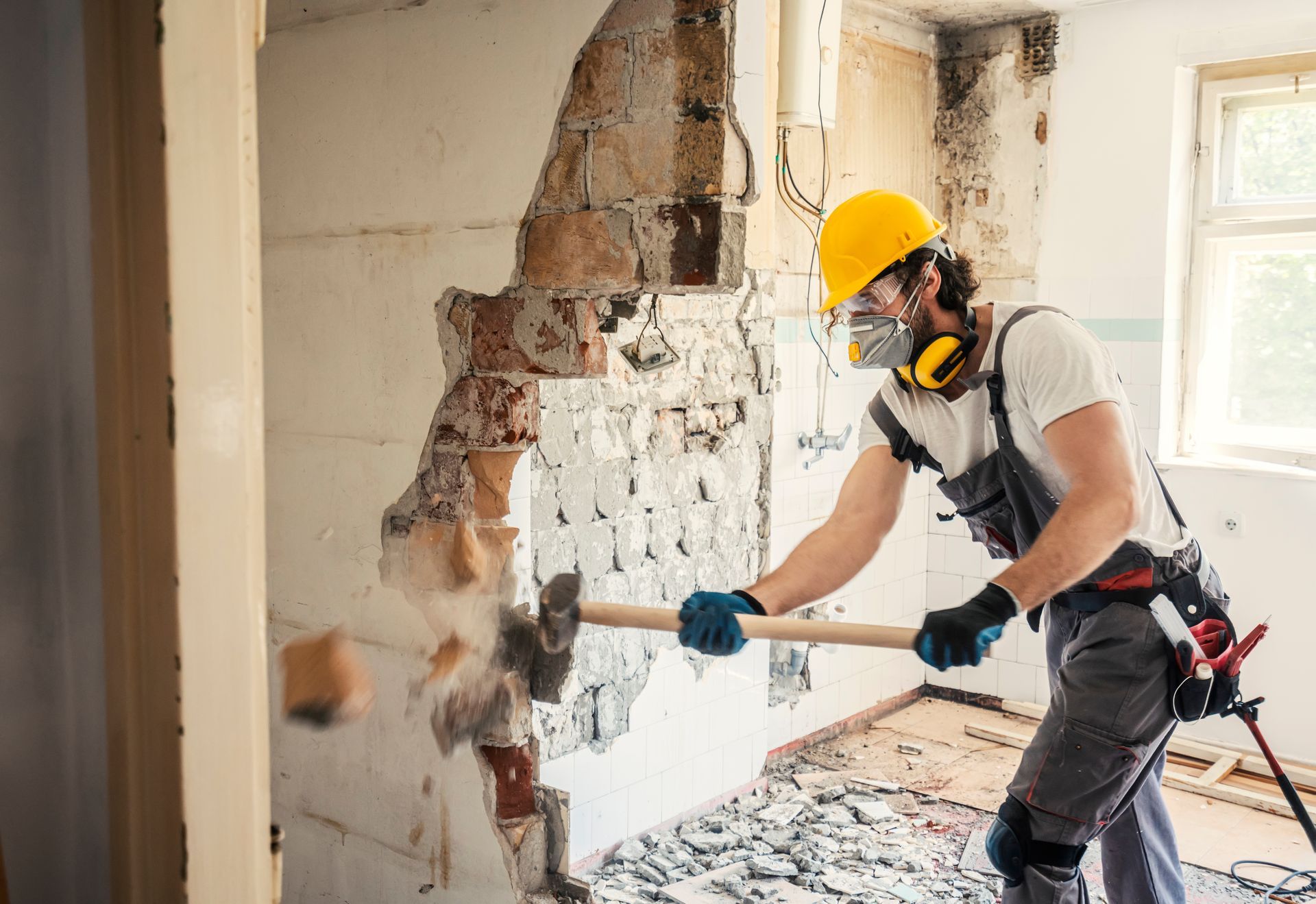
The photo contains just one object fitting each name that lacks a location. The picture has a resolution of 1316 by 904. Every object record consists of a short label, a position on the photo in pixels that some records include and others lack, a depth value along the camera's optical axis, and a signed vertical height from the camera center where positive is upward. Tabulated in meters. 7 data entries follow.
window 4.12 +0.24
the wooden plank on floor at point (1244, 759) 3.98 -1.65
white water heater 3.63 +0.94
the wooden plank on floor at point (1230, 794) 3.86 -1.70
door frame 0.60 -0.07
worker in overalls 2.06 -0.41
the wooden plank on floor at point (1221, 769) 4.03 -1.66
